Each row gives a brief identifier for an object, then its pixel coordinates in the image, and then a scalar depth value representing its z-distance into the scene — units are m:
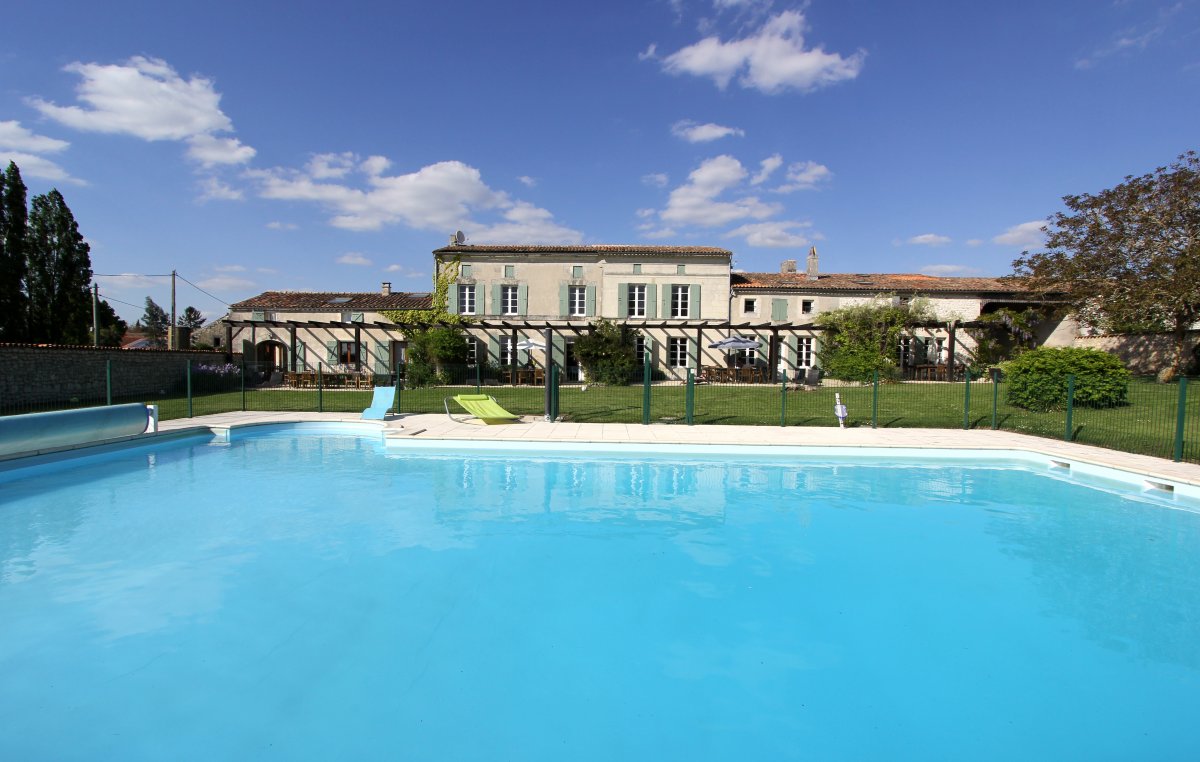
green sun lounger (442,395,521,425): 12.34
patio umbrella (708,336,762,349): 22.69
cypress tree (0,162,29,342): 23.66
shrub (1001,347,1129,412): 12.54
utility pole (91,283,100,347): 24.80
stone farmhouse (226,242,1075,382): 25.16
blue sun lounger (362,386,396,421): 12.96
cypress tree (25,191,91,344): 25.62
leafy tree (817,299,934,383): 22.70
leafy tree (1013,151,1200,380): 18.58
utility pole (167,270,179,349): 22.84
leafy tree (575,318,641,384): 22.09
